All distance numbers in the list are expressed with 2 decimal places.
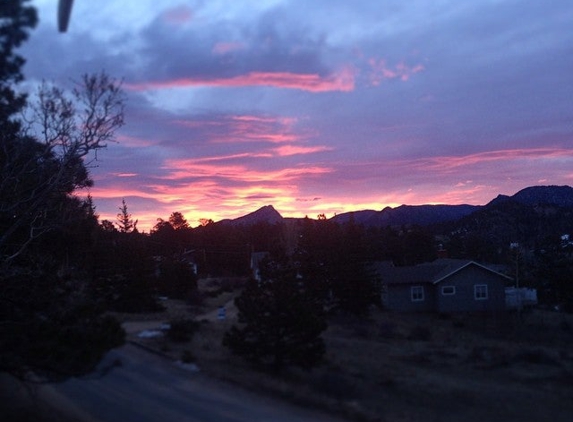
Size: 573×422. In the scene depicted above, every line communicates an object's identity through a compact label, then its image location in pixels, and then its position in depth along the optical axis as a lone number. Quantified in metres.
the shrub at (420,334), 34.96
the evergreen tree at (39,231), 12.81
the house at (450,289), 50.28
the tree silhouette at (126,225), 38.57
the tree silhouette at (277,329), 20.88
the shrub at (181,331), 23.22
